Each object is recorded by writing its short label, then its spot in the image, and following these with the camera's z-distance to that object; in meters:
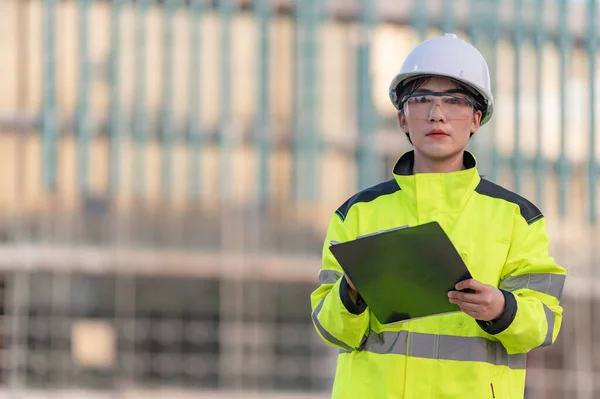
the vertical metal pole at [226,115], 20.67
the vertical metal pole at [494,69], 22.06
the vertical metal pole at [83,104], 20.11
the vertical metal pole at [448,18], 21.92
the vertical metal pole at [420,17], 21.73
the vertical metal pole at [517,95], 22.00
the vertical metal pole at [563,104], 22.14
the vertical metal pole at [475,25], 21.97
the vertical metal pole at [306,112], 20.64
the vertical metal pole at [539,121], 22.16
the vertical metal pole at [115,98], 20.27
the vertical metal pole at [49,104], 19.83
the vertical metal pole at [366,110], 20.77
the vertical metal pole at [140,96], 20.36
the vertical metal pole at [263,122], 20.50
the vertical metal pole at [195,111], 20.62
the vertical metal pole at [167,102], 20.56
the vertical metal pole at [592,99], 22.08
